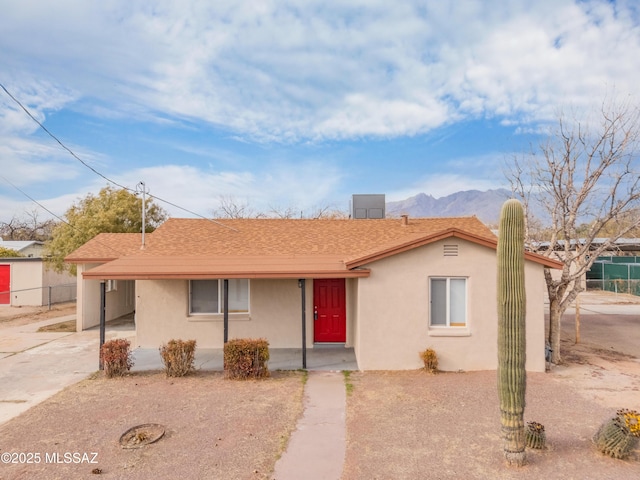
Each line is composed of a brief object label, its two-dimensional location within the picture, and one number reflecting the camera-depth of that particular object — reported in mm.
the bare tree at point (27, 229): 55162
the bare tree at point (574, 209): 11078
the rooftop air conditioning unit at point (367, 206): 18953
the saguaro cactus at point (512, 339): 5570
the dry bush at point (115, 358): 9844
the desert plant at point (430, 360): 10047
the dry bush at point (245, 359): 9641
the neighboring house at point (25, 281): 23859
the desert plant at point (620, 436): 5816
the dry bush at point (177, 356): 9836
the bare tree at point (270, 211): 46750
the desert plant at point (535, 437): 6109
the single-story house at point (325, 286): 10320
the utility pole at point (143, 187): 14723
